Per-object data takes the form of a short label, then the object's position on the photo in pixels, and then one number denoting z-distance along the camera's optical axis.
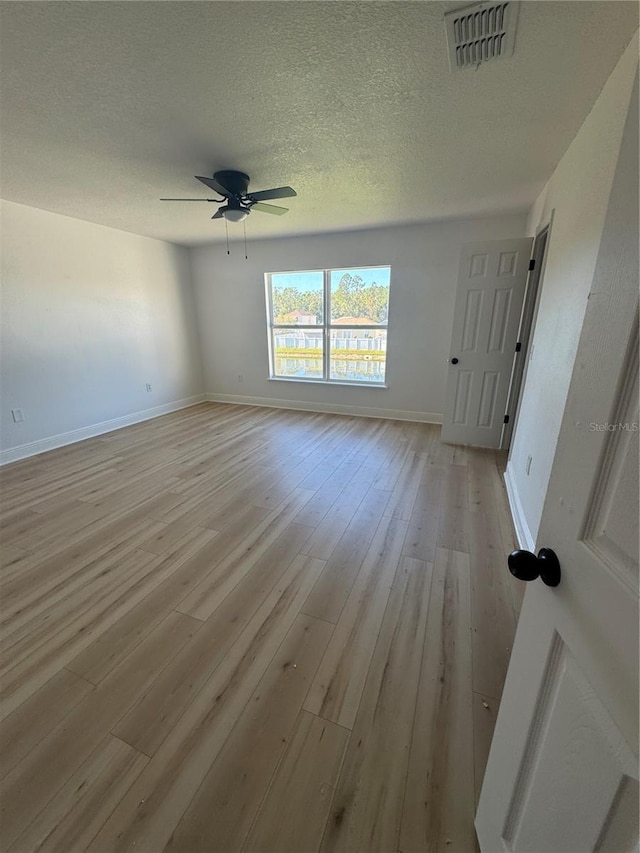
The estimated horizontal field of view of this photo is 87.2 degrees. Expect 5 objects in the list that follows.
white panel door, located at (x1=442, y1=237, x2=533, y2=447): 3.32
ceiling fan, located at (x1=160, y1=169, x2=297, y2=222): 2.49
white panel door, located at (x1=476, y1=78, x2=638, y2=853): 0.46
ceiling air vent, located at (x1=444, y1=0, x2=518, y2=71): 1.24
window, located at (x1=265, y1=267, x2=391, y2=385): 4.63
